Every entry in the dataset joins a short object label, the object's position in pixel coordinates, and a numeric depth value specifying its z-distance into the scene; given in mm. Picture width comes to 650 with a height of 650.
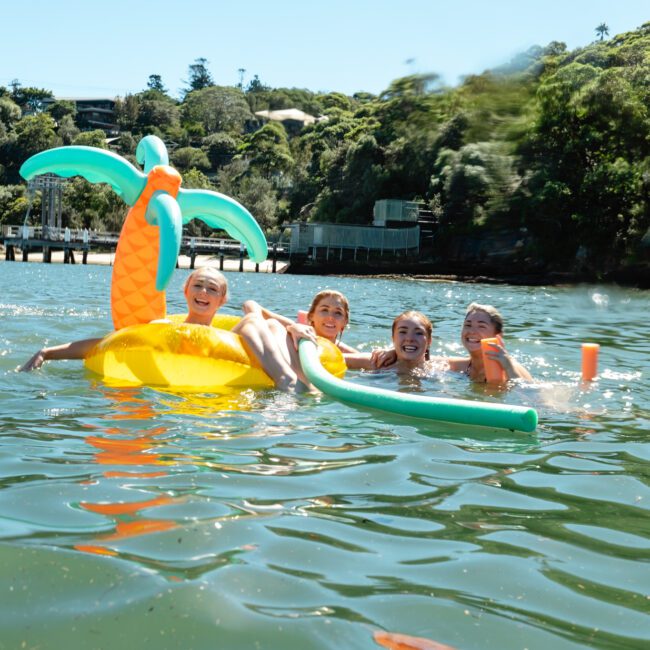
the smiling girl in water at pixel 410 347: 6836
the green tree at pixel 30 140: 90250
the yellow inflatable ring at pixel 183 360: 5969
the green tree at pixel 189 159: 91494
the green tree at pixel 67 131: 98688
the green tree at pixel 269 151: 79438
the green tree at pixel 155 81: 150750
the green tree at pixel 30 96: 130000
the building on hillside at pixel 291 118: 116188
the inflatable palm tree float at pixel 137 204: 6910
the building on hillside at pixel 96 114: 115238
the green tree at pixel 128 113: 113062
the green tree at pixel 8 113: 103631
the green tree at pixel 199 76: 151375
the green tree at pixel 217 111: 115750
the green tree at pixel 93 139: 81000
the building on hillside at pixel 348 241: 48031
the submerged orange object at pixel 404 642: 2064
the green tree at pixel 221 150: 95688
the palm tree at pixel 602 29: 107206
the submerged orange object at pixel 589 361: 6891
